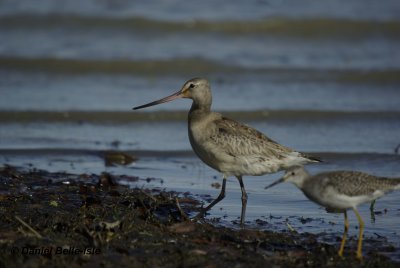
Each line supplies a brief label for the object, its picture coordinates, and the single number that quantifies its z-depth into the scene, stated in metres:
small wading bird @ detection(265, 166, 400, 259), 12.09
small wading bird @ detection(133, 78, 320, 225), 14.96
